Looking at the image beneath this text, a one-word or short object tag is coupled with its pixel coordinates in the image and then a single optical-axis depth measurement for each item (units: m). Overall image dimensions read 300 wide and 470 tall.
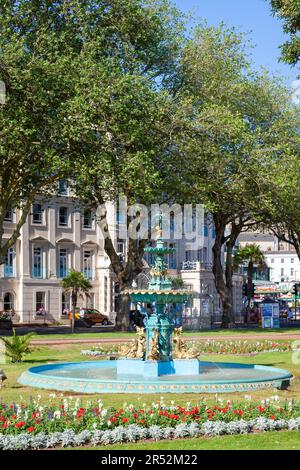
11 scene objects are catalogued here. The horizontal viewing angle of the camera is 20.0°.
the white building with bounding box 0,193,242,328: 67.88
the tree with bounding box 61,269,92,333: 61.28
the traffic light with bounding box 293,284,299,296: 69.00
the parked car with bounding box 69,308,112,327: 66.69
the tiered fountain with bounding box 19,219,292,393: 22.08
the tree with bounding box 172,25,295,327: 46.19
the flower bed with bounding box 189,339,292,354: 34.53
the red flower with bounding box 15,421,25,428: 14.34
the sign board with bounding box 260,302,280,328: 57.44
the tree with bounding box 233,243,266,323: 75.51
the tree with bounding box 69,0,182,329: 40.72
